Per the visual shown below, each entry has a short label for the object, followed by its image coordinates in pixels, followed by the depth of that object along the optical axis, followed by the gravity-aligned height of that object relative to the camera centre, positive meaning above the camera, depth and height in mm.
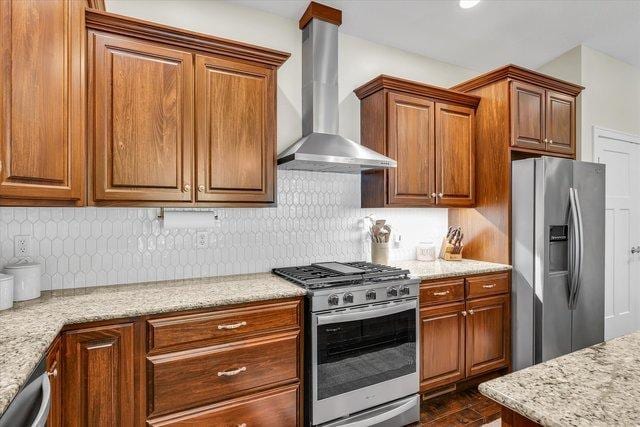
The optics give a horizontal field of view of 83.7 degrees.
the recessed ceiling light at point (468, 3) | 2900 +1688
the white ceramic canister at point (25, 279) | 1815 -362
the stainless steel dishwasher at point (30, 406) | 1032 -597
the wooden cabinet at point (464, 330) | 2604 -944
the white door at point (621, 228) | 3883 -213
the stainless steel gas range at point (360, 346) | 2111 -862
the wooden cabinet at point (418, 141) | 2877 +577
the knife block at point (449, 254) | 3316 -418
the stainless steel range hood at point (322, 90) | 2615 +932
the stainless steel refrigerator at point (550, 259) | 2842 -411
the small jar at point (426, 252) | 3285 -395
